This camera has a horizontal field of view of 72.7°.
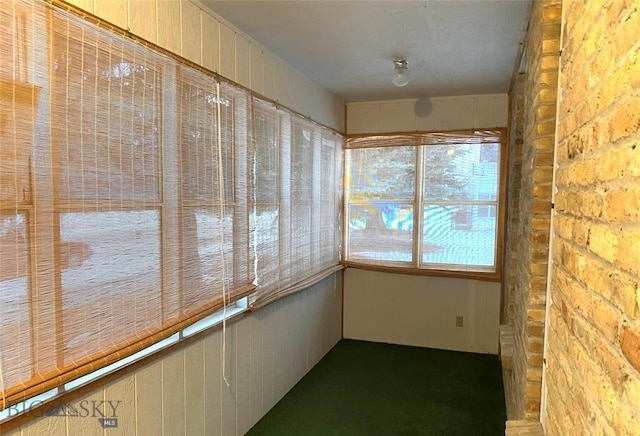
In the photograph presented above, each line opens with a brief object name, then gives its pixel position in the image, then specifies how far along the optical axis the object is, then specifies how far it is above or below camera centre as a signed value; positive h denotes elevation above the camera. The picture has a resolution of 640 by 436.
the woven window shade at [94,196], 1.31 -0.01
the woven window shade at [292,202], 2.79 -0.05
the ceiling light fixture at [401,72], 3.04 +0.89
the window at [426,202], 4.07 -0.06
